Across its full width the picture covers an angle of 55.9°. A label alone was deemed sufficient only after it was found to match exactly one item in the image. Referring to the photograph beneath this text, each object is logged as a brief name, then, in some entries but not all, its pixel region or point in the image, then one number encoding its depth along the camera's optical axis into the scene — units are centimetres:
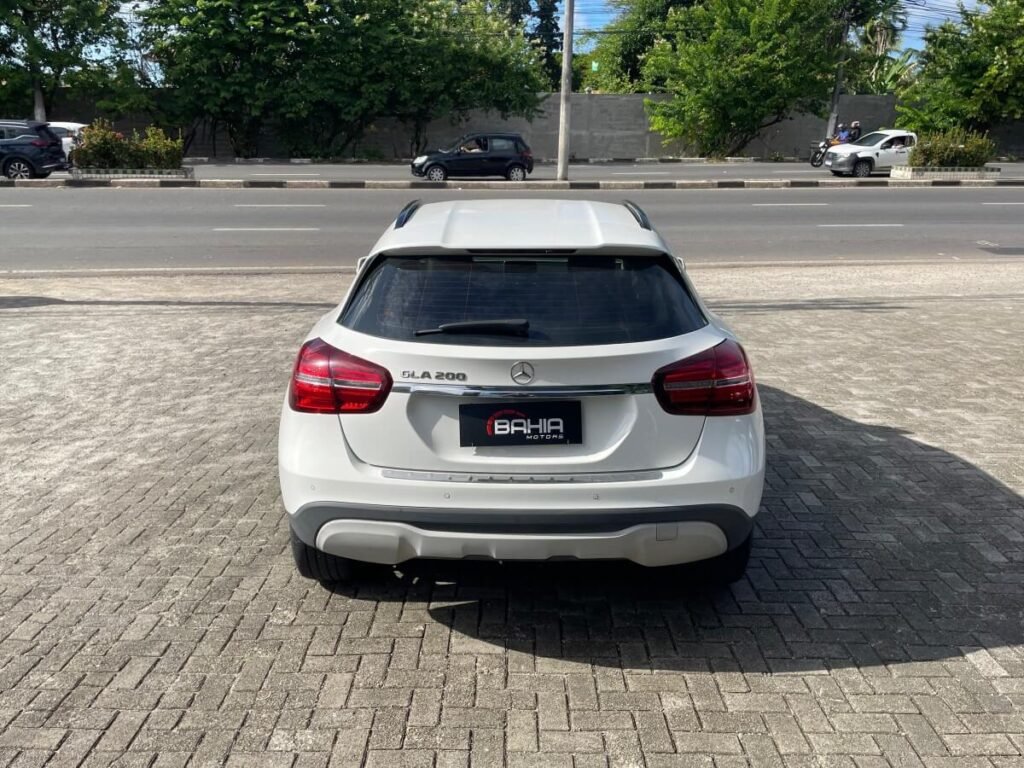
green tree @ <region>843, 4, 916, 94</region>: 5034
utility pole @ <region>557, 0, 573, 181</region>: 2588
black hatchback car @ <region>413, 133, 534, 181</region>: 2859
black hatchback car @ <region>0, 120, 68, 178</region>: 2623
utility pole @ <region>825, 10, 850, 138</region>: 4425
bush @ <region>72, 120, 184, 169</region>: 2639
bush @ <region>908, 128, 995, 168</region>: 3005
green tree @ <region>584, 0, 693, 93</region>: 5462
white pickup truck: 3131
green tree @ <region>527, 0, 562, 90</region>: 9250
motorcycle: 3672
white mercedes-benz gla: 336
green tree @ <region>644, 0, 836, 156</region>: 4188
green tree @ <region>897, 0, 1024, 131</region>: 4200
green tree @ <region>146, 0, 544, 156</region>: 3859
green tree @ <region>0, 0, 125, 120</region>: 3753
